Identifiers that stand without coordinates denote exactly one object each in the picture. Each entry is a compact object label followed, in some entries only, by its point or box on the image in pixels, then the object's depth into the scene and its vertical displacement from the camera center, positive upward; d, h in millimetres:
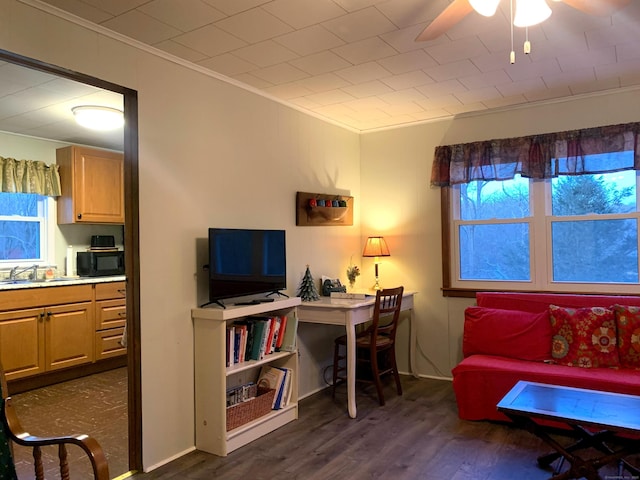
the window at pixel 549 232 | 3801 +108
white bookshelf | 2953 -788
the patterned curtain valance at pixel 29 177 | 4676 +770
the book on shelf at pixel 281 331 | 3494 -582
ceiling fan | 1837 +918
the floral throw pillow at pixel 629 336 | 3260 -621
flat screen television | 3063 -78
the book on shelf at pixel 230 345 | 3100 -595
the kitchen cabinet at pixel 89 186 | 4977 +710
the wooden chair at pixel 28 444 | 1593 -644
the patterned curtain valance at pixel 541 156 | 3742 +742
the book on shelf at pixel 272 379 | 3438 -913
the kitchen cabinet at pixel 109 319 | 4914 -668
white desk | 3613 -505
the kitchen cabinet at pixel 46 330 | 4188 -682
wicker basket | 3066 -1034
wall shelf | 4102 +353
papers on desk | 3941 -383
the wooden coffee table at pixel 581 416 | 2270 -819
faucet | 4727 -161
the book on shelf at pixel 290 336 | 3500 -617
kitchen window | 4868 +276
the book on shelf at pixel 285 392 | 3453 -1008
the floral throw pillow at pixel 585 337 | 3326 -647
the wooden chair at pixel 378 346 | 3799 -775
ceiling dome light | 3783 +1087
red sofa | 3164 -813
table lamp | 4664 +3
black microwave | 5090 -106
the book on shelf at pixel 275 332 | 3414 -579
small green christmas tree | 3951 -328
